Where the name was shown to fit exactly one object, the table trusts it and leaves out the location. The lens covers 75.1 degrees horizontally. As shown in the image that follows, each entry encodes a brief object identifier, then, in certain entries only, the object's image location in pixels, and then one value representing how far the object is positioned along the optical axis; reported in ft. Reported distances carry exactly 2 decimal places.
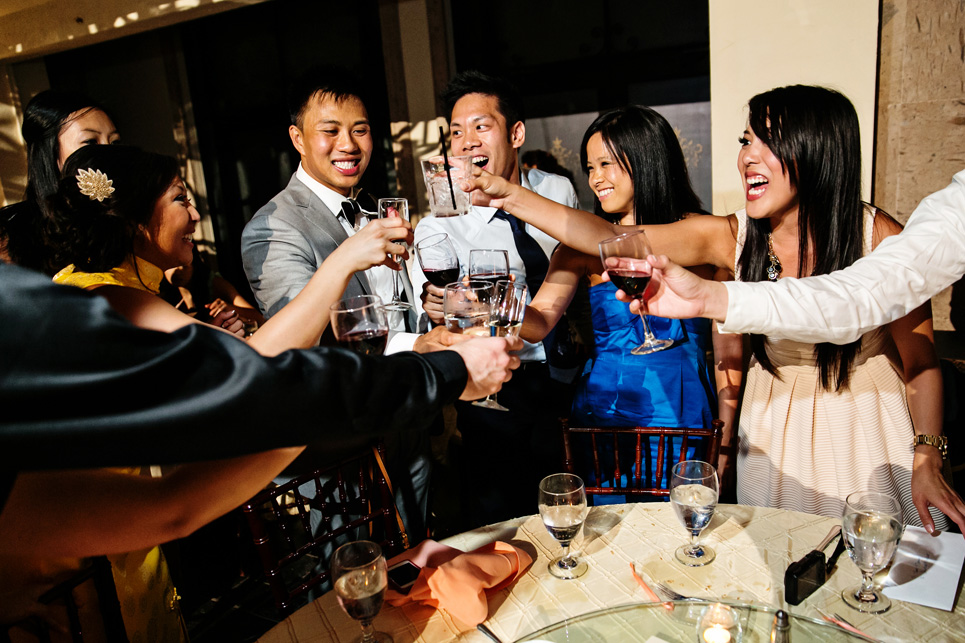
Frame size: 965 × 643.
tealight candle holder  3.61
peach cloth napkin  4.25
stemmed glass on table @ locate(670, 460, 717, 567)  4.75
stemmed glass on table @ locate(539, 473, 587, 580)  4.73
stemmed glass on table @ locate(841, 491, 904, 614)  4.07
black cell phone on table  4.66
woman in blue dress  7.84
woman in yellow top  6.14
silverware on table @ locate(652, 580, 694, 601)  4.40
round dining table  3.97
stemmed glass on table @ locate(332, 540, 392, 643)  4.04
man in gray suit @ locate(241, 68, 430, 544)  8.13
